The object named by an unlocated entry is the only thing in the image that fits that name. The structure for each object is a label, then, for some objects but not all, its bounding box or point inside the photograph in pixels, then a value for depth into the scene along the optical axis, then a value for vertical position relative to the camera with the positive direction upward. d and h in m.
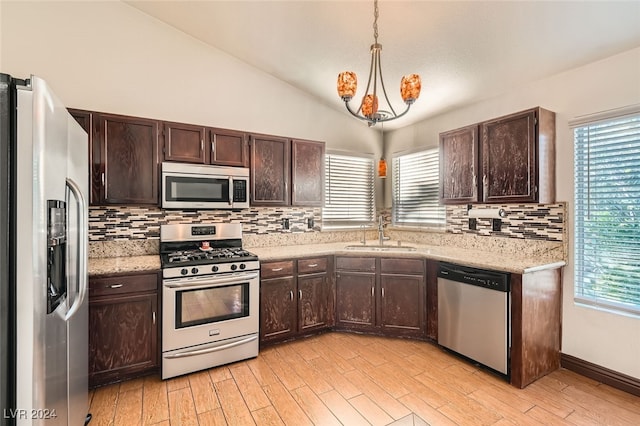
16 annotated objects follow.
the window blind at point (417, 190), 3.91 +0.31
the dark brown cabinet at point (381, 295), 3.20 -0.91
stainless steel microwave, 2.83 +0.26
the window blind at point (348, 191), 4.22 +0.31
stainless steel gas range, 2.50 -0.81
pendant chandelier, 1.91 +0.80
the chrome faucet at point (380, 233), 3.81 -0.27
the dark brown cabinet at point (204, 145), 2.87 +0.67
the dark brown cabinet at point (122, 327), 2.30 -0.90
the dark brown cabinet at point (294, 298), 3.00 -0.90
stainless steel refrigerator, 1.10 -0.14
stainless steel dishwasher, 2.47 -0.91
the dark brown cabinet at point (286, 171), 3.31 +0.47
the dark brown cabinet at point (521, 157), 2.58 +0.49
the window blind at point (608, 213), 2.34 -0.02
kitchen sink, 3.46 -0.42
